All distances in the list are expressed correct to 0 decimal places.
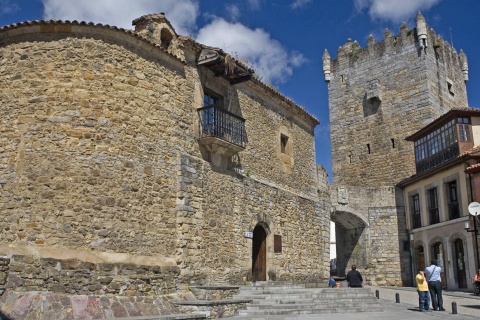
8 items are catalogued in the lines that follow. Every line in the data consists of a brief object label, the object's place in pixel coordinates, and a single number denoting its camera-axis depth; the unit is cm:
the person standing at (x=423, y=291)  1370
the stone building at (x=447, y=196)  2127
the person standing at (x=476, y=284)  1864
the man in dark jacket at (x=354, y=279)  1728
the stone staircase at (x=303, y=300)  1273
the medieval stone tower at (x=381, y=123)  2712
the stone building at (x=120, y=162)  1077
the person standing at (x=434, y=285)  1378
